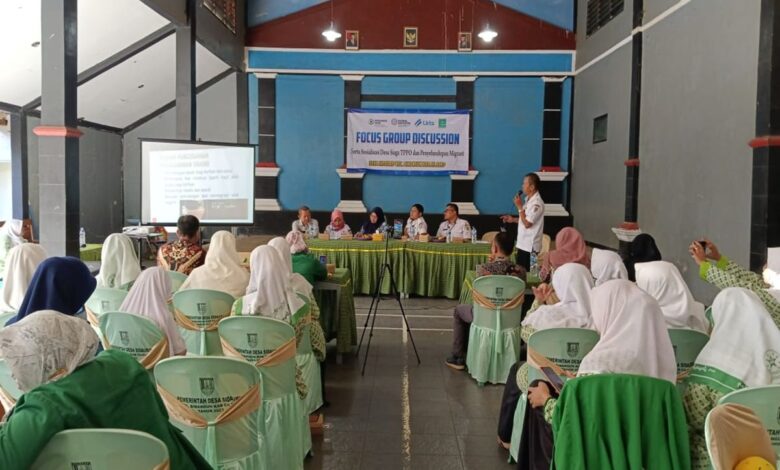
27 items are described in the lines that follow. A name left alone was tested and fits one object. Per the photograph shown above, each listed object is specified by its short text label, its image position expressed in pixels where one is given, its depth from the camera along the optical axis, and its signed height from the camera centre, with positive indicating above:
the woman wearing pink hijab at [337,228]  7.58 -0.33
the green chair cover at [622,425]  1.75 -0.66
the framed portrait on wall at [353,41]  10.19 +2.82
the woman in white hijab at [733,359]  1.99 -0.52
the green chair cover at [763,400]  1.82 -0.60
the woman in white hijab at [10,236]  4.77 -0.35
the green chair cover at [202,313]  3.31 -0.65
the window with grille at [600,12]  8.30 +2.90
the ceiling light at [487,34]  8.55 +2.53
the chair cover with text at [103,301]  3.47 -0.62
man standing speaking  5.67 -0.14
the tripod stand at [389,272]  7.00 -0.84
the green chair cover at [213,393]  2.03 -0.69
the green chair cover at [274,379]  2.63 -0.82
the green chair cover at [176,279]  3.98 -0.55
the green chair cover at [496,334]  4.18 -0.94
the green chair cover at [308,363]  3.23 -0.94
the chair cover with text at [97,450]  1.31 -0.58
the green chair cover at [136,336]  2.63 -0.62
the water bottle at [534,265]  5.34 -0.56
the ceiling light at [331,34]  9.05 +2.63
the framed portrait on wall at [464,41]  10.09 +2.82
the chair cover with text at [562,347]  2.67 -0.64
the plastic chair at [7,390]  1.94 -0.65
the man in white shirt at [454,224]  7.52 -0.25
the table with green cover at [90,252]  6.45 -0.61
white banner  10.16 +1.09
